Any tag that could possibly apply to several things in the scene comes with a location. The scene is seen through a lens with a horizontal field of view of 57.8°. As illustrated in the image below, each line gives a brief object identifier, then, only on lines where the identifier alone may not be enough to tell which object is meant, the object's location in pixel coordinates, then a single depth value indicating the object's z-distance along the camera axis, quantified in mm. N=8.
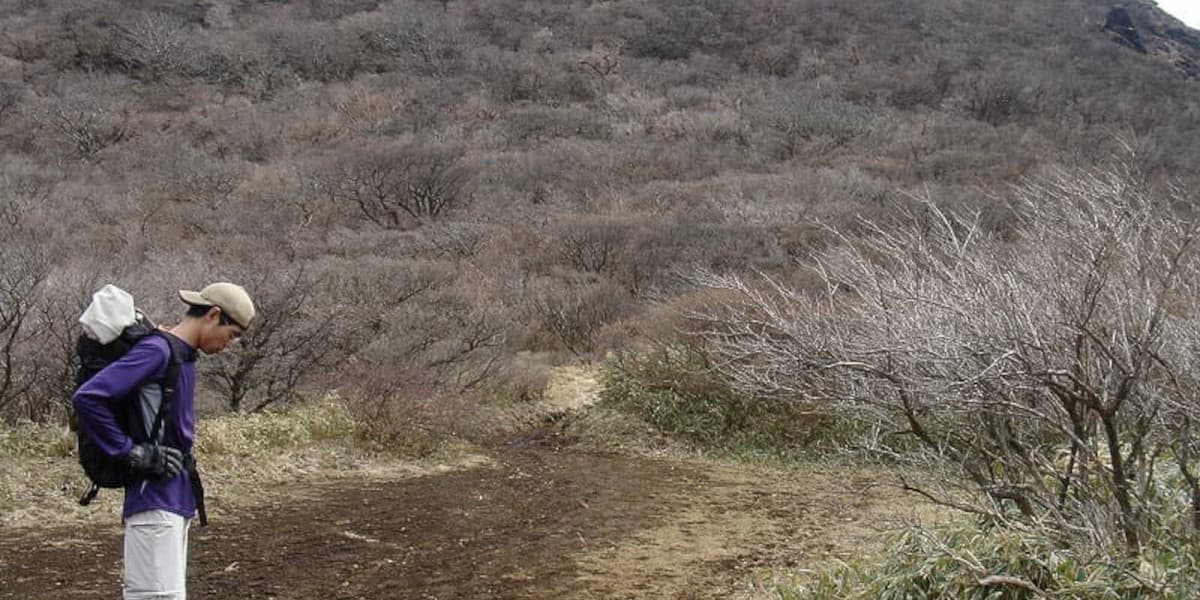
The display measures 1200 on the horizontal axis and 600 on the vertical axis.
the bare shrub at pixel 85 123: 37094
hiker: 3918
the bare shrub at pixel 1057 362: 5062
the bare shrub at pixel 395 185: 31922
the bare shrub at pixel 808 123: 40219
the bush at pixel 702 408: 13938
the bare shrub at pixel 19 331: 10430
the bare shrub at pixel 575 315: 18922
